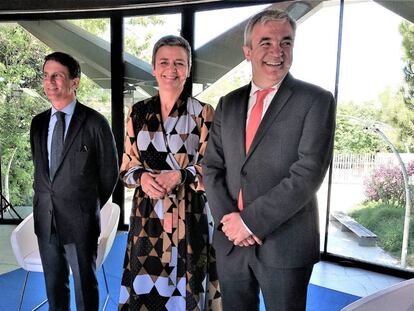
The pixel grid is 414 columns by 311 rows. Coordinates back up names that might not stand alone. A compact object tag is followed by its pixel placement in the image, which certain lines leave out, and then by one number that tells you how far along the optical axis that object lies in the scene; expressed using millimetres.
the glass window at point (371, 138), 3789
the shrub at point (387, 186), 3863
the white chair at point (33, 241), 2465
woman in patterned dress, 1848
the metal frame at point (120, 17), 4406
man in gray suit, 1413
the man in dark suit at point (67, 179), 2055
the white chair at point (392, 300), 1294
